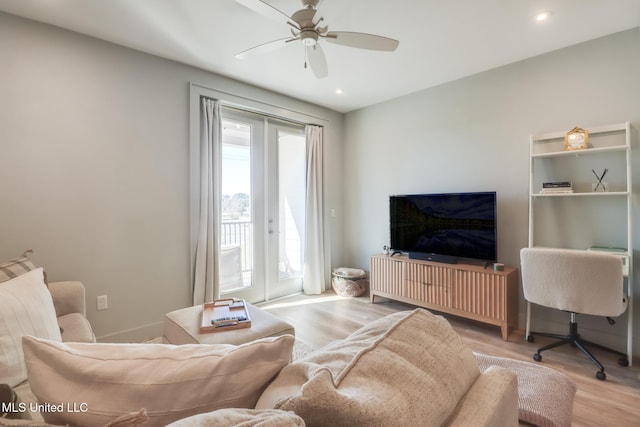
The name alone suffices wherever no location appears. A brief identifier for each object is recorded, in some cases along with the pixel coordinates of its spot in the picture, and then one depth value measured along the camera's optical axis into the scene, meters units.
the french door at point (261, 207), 3.45
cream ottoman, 1.66
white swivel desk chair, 2.00
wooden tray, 1.77
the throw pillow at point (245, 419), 0.49
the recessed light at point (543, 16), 2.14
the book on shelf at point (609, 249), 2.34
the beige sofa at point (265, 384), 0.53
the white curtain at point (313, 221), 4.07
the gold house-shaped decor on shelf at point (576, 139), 2.44
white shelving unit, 2.33
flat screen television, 2.91
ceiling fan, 1.76
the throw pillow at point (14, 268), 1.47
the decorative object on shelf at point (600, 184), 2.46
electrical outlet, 2.48
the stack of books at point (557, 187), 2.50
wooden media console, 2.70
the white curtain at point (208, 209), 3.00
